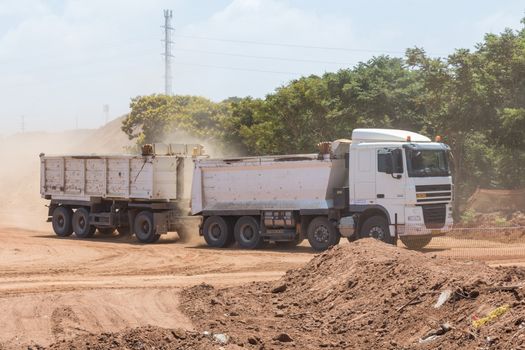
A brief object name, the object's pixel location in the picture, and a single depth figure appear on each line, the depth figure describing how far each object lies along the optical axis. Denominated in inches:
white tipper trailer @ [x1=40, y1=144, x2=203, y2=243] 1145.4
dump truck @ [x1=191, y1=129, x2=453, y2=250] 896.3
